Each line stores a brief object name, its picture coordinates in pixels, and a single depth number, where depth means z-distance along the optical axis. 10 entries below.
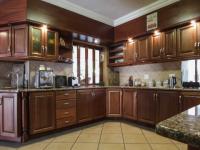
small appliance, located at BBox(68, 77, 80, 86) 4.02
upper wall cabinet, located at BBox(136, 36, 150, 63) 3.96
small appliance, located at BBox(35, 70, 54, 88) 3.41
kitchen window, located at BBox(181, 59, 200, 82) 3.38
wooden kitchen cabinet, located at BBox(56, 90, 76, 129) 3.35
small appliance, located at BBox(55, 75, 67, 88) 3.86
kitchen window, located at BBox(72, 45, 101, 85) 4.57
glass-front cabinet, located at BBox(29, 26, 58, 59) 3.28
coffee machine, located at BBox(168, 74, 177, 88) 3.60
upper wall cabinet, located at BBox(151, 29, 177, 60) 3.44
